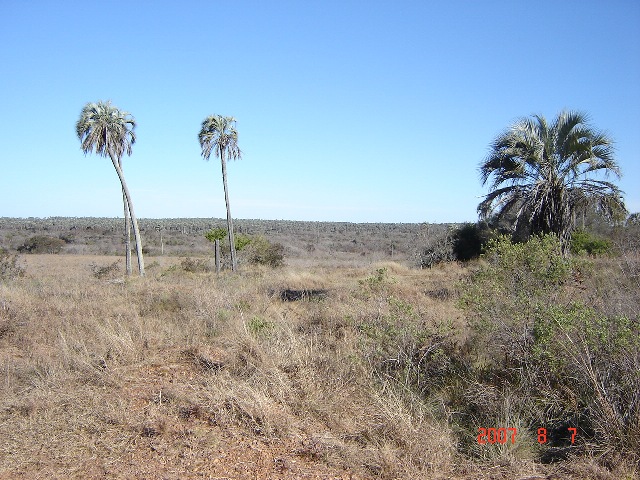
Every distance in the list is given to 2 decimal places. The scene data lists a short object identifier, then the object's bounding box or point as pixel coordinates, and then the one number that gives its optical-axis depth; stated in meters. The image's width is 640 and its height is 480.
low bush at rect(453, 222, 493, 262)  23.97
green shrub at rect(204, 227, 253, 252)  29.42
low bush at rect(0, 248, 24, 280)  16.70
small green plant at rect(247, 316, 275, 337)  6.77
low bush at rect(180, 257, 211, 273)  25.98
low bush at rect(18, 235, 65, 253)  44.47
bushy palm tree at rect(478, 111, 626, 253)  10.91
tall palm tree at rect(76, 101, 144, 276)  22.86
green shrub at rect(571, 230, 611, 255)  18.17
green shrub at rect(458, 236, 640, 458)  4.03
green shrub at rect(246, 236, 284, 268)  29.27
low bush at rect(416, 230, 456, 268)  24.66
